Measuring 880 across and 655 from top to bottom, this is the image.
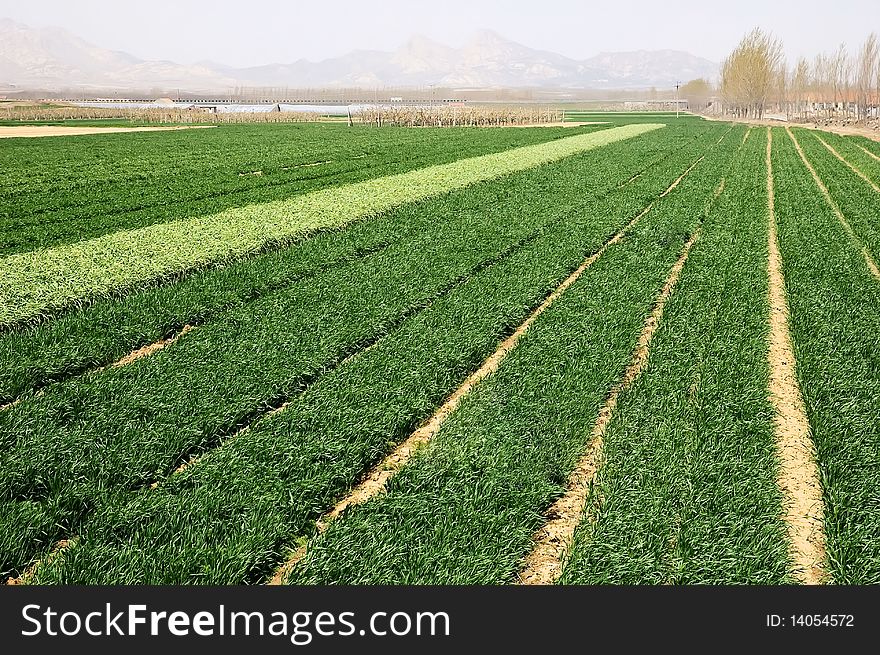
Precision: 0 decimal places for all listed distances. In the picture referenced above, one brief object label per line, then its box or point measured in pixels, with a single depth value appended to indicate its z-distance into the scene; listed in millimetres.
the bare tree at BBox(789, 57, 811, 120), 113125
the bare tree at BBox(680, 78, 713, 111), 187000
